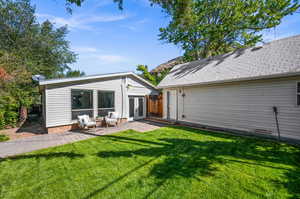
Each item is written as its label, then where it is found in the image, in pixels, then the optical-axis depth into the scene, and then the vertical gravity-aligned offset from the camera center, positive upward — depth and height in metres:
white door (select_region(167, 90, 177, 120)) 10.30 -0.40
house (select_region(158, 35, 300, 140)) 5.66 +0.41
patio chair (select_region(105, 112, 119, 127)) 8.93 -1.22
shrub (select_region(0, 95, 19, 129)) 8.78 -0.80
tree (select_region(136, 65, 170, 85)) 16.67 +3.52
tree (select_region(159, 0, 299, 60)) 13.01 +7.82
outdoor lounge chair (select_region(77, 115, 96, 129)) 7.96 -1.27
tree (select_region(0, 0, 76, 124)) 9.67 +5.14
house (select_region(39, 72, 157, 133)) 7.49 +0.16
